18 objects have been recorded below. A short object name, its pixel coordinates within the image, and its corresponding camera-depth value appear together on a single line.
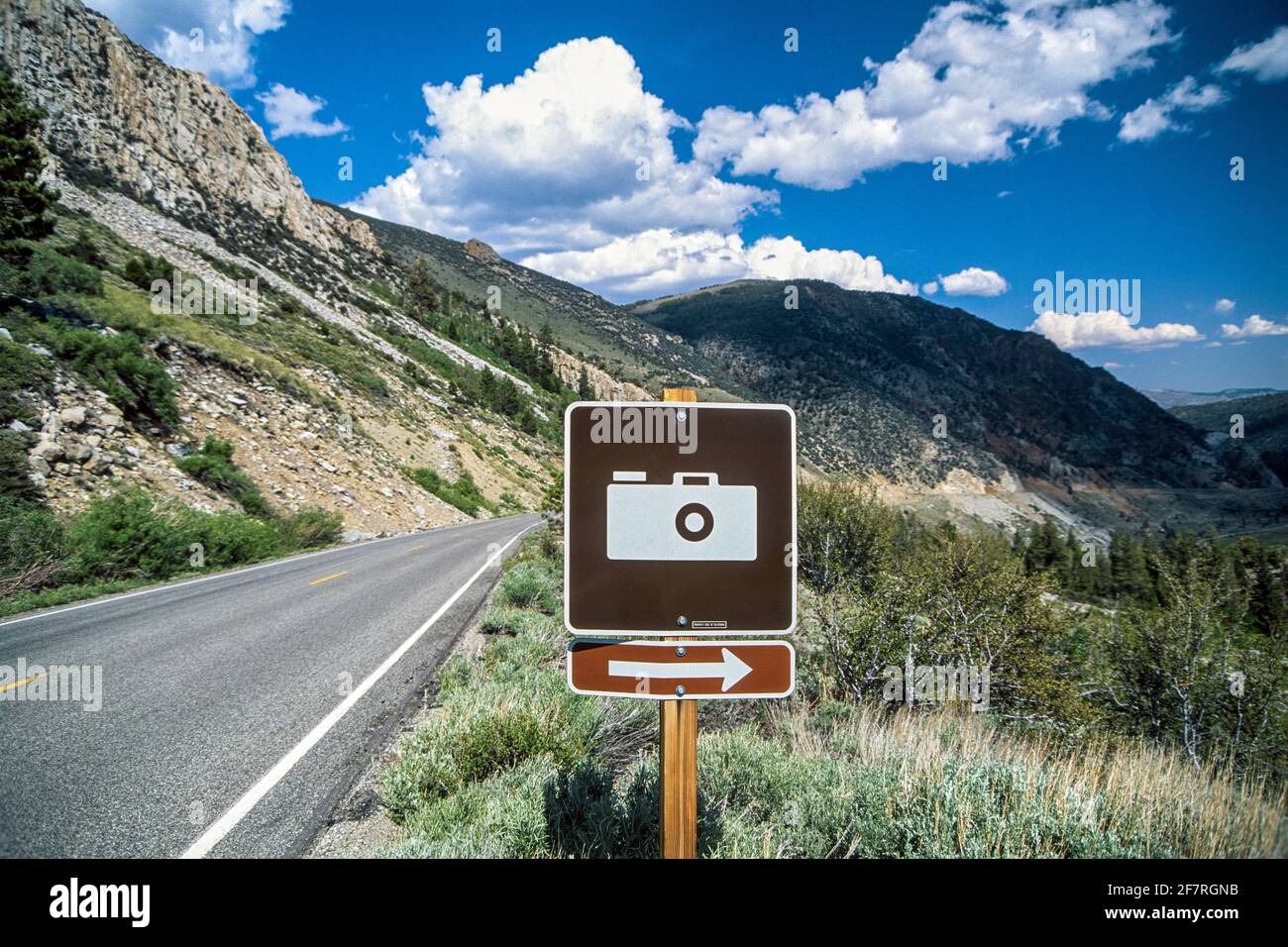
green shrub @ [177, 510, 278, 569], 12.42
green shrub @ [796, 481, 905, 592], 11.37
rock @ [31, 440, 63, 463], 11.54
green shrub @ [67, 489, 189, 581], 10.19
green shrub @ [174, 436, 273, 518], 15.45
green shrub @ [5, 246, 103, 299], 15.34
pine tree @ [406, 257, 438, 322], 62.21
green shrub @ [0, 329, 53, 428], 11.54
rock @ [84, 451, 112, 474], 12.46
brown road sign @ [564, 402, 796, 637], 1.68
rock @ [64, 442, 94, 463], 12.22
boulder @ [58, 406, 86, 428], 12.78
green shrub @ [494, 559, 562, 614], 8.05
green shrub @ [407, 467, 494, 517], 27.39
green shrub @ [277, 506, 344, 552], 15.95
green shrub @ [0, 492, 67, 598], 8.82
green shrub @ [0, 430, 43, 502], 10.26
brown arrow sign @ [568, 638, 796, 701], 1.67
